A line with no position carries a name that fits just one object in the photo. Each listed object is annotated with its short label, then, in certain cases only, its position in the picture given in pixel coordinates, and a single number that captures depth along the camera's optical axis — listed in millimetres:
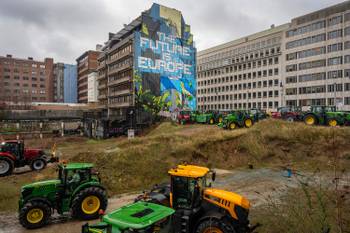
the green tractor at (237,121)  27984
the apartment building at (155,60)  58031
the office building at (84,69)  97281
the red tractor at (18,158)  17719
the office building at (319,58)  59781
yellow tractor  7555
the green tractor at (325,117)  25234
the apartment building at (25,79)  97188
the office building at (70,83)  113500
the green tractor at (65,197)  9805
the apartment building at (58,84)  113812
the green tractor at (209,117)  36375
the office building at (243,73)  80125
